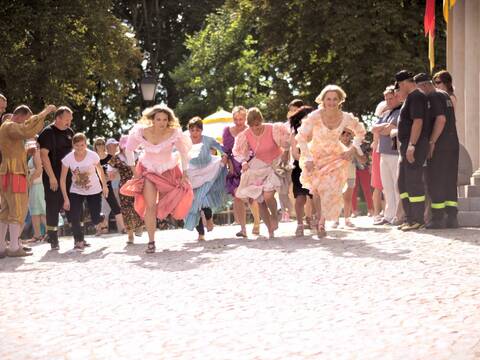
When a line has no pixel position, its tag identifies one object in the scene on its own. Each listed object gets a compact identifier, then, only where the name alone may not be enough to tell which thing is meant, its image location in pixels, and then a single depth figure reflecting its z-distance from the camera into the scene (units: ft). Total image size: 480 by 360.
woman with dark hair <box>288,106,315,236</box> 44.68
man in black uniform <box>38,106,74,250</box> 44.21
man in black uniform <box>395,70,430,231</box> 43.73
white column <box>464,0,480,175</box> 60.95
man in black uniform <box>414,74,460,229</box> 44.52
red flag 63.52
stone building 60.90
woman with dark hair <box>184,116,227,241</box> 48.19
